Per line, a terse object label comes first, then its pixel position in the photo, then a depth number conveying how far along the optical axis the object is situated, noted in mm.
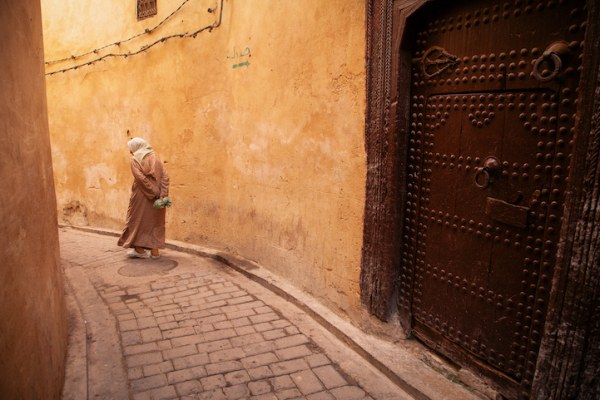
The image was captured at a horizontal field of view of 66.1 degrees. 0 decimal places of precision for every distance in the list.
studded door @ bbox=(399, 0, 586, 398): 2477
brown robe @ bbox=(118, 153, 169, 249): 6469
